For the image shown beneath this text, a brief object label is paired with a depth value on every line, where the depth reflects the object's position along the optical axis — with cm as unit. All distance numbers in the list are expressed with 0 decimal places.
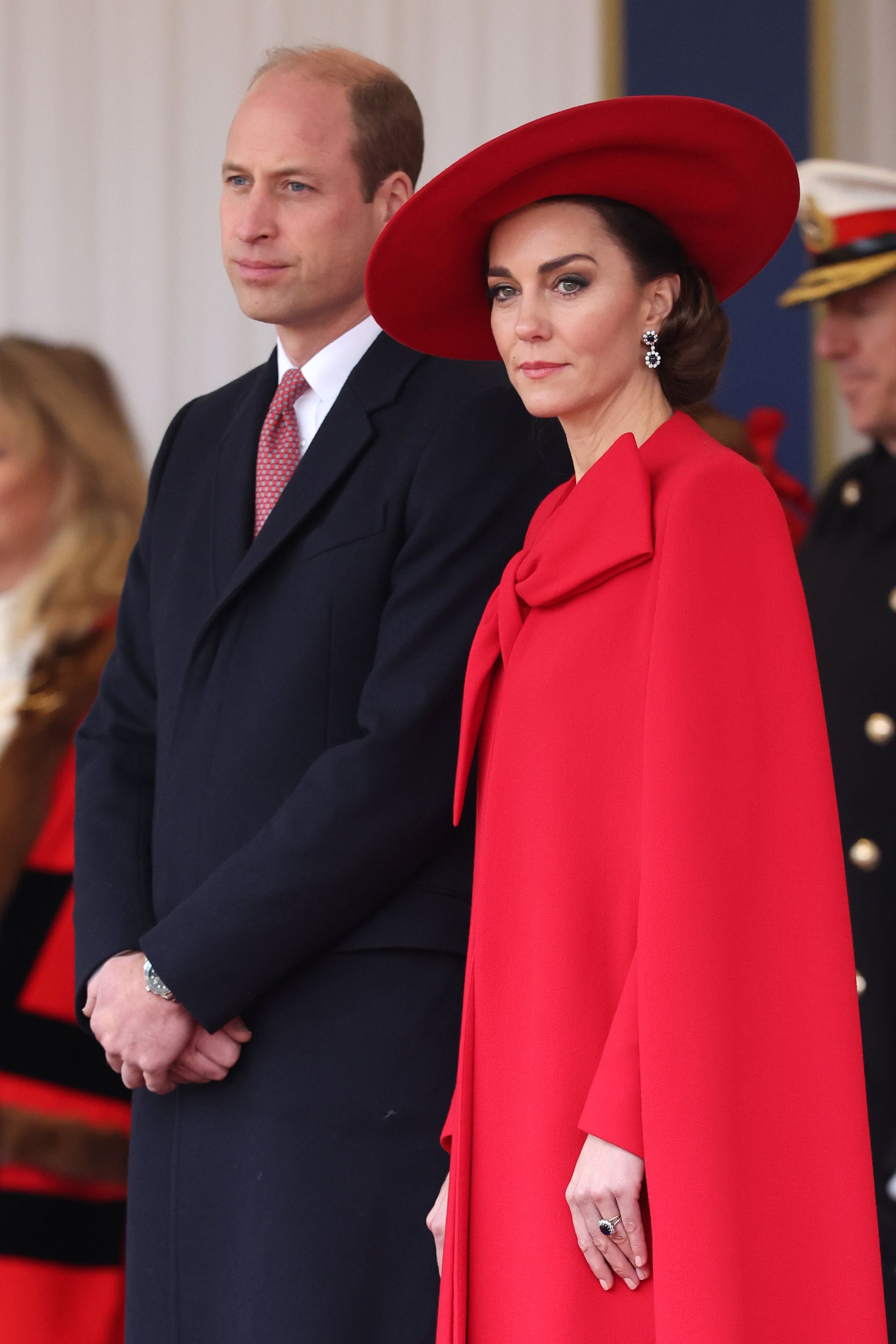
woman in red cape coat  1223
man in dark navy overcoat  1254
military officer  1315
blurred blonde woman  1303
